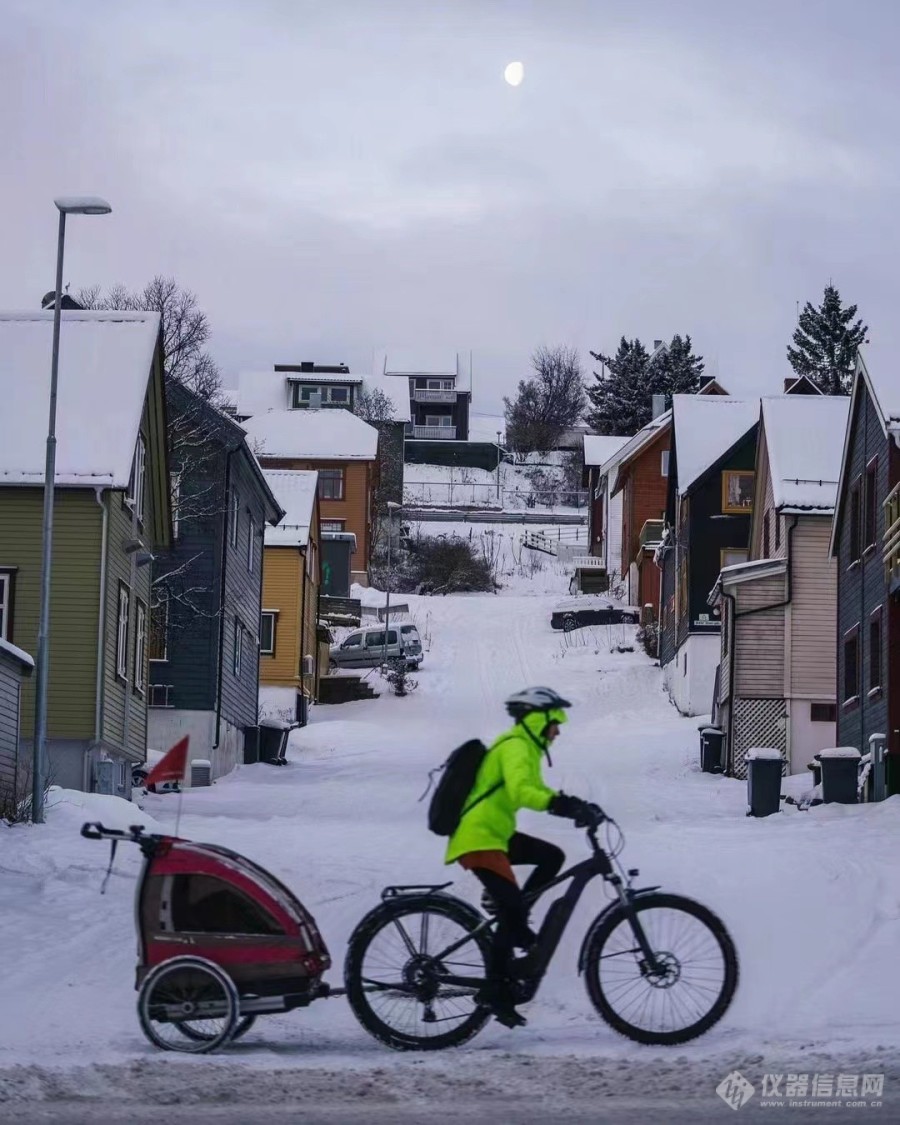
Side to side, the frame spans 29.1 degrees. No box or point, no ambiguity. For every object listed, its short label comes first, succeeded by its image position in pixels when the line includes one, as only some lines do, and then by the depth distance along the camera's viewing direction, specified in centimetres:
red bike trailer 860
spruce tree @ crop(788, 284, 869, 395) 9450
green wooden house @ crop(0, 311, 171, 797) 2652
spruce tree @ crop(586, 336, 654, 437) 9925
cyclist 855
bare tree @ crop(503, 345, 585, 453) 11162
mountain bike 859
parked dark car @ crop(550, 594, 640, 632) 6494
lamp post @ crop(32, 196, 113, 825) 1936
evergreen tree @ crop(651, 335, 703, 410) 9708
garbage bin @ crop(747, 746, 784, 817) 2639
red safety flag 931
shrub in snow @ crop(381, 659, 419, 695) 5528
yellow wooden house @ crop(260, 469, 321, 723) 4997
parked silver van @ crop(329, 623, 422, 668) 6069
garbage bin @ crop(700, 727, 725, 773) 3581
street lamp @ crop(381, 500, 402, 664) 6548
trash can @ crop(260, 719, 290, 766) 3978
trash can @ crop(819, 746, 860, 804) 2575
